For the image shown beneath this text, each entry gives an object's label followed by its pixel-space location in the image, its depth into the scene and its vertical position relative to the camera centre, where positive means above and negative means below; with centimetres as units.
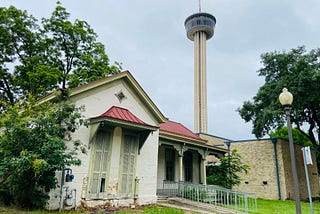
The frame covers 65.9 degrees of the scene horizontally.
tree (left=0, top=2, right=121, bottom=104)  1804 +917
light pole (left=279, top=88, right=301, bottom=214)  613 +132
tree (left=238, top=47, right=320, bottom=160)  1777 +598
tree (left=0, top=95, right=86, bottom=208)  726 +54
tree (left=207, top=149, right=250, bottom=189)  1502 +8
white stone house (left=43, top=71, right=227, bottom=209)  898 +99
